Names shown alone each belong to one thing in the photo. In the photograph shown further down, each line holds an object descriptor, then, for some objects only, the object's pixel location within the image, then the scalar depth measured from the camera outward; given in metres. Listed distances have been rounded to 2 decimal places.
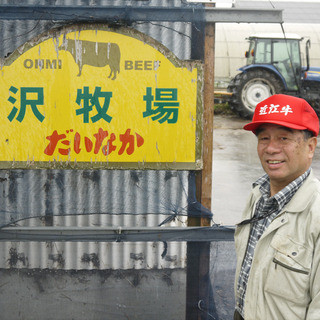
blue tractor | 17.42
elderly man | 2.03
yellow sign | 3.31
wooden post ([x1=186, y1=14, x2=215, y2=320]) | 3.41
